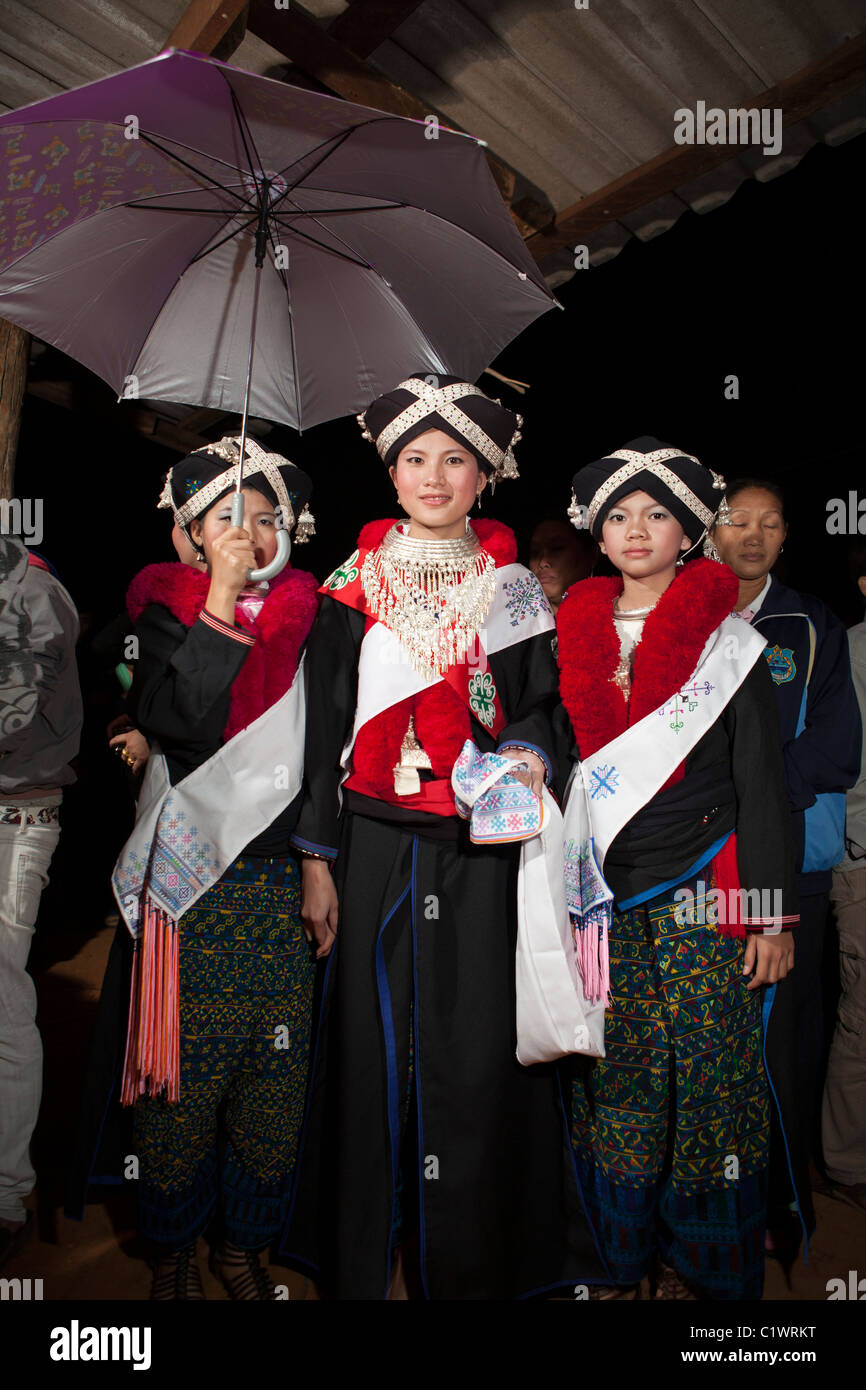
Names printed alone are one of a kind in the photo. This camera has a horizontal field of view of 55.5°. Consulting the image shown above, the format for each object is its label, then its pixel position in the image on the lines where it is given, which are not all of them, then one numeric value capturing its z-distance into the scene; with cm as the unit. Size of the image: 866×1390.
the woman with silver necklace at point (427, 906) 182
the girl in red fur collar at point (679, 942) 178
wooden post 292
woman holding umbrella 179
